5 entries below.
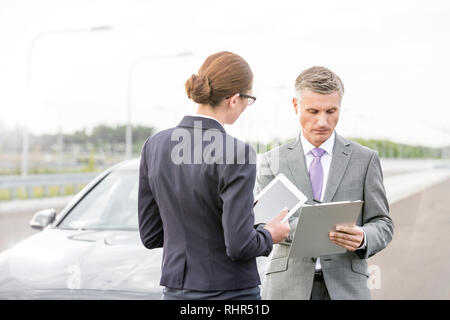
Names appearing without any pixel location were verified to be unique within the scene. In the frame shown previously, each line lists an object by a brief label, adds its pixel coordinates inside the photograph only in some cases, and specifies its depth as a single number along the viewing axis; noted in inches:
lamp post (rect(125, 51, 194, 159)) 908.6
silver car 126.0
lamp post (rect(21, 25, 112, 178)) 706.2
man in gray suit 96.6
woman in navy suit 79.3
